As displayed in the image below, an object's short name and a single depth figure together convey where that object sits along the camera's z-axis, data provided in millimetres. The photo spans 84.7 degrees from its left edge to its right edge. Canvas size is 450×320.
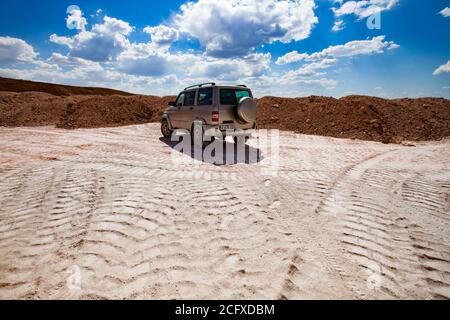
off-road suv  8047
